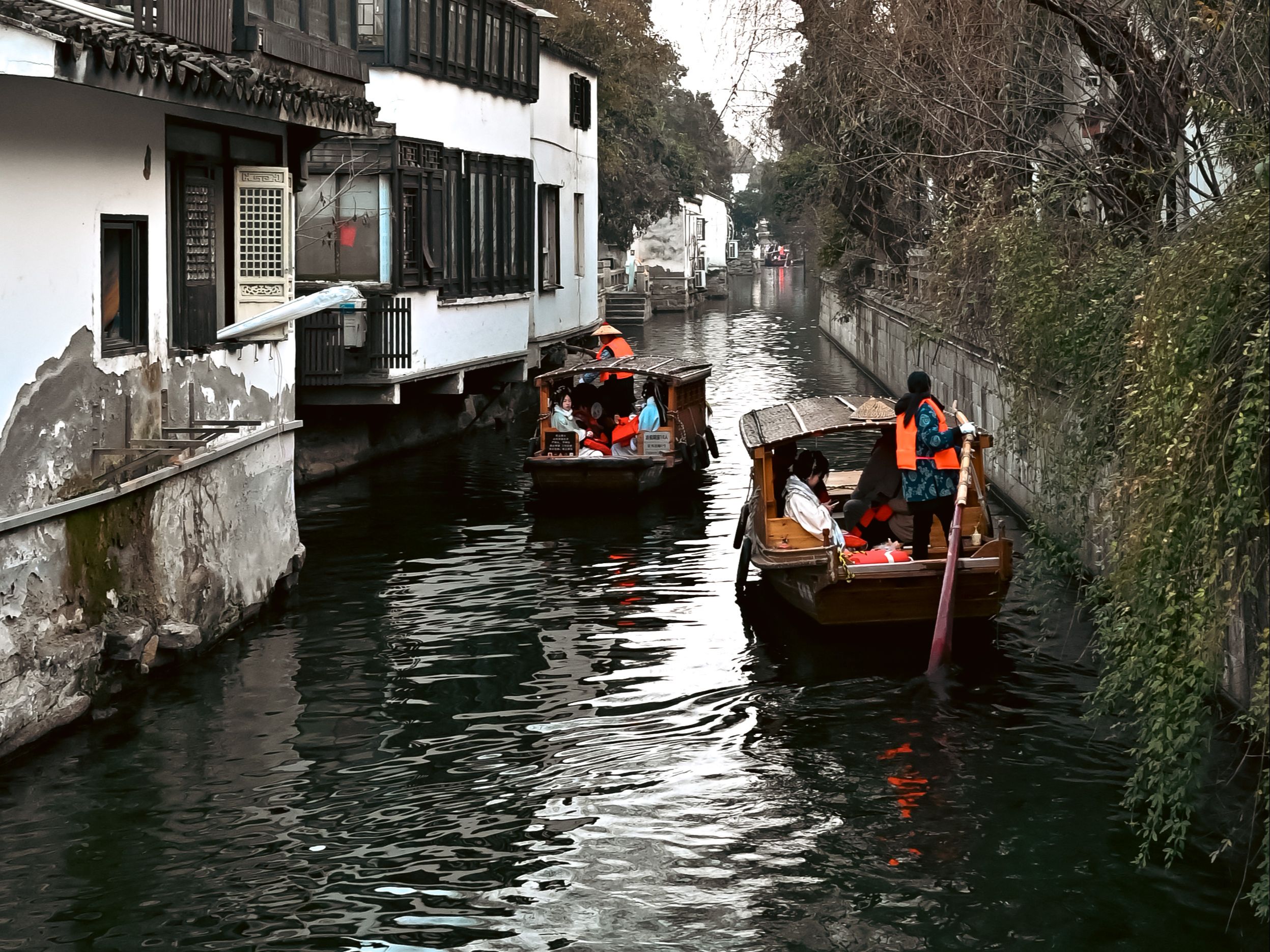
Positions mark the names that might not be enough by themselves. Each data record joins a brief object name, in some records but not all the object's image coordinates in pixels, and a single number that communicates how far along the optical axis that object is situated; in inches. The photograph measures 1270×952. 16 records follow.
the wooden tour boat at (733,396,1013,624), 527.8
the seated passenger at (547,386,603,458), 861.2
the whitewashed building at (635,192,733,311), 2871.6
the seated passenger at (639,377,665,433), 866.8
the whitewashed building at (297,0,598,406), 871.1
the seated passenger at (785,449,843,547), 571.5
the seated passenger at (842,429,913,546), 609.9
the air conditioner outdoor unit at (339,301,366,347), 856.9
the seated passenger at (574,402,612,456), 864.3
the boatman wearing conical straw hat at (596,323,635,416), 951.6
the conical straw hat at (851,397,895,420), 629.9
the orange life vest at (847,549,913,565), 553.6
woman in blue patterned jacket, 555.5
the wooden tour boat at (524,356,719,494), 818.2
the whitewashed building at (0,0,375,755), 417.7
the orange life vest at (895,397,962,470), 554.6
